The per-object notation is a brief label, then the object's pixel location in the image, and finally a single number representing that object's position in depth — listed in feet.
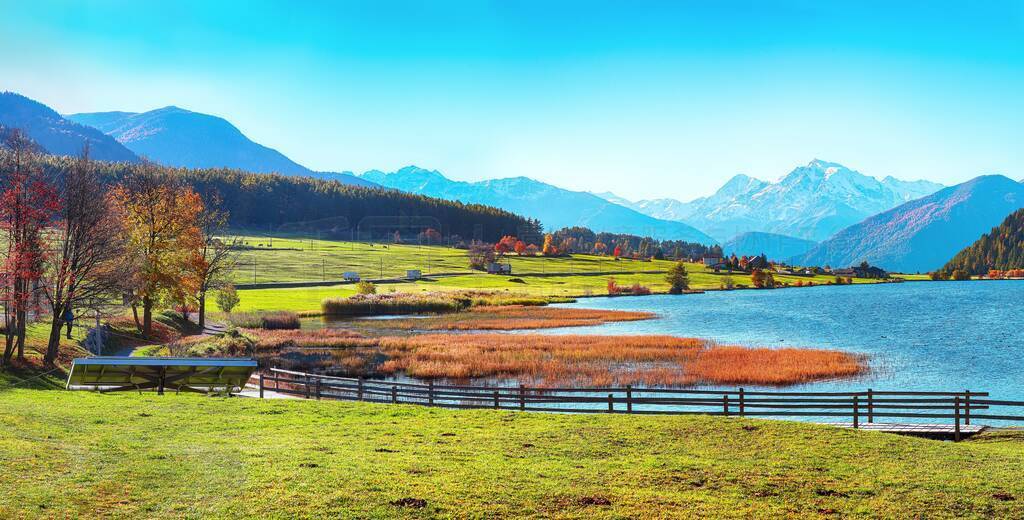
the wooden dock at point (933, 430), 99.76
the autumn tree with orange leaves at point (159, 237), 212.43
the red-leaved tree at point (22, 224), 134.72
